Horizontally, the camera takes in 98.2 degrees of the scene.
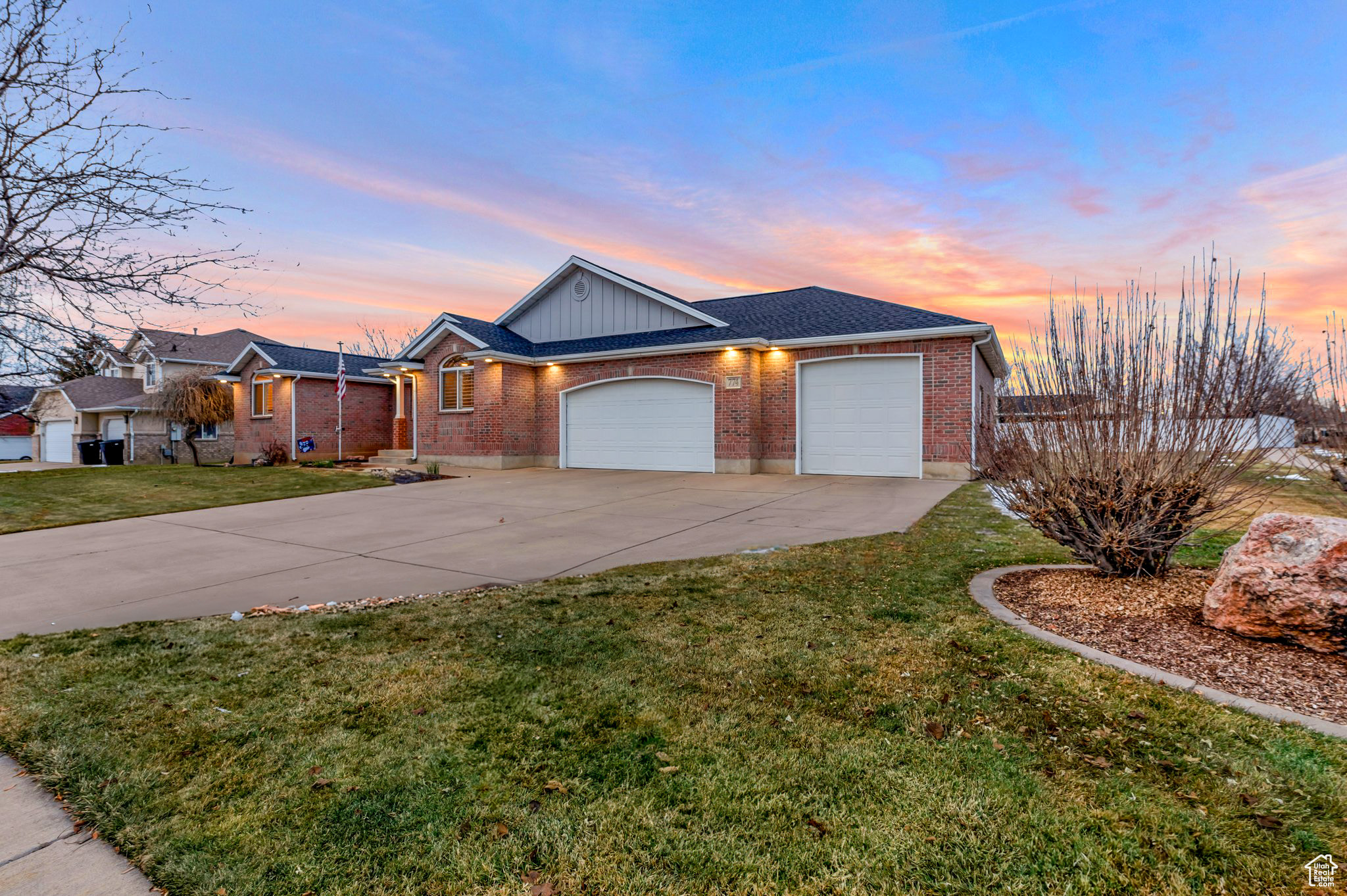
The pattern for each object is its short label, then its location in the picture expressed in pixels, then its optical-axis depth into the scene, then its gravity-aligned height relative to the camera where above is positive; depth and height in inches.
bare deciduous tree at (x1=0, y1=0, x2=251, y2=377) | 215.8 +87.0
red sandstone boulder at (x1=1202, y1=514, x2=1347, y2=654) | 119.4 -33.0
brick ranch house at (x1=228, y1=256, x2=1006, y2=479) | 495.8 +48.2
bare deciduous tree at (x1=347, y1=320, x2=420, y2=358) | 1897.1 +297.0
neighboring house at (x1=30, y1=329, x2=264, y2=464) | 1016.2 +35.4
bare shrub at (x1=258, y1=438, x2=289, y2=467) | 801.6 -34.7
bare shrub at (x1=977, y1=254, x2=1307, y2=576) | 152.0 +3.3
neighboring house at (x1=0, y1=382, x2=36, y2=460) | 1397.6 -12.6
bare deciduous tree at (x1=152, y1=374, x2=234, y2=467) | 845.8 +42.7
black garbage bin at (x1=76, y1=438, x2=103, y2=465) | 1004.6 -36.4
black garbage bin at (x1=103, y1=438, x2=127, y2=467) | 980.6 -34.8
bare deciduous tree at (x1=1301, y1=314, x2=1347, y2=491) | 210.2 +7.1
